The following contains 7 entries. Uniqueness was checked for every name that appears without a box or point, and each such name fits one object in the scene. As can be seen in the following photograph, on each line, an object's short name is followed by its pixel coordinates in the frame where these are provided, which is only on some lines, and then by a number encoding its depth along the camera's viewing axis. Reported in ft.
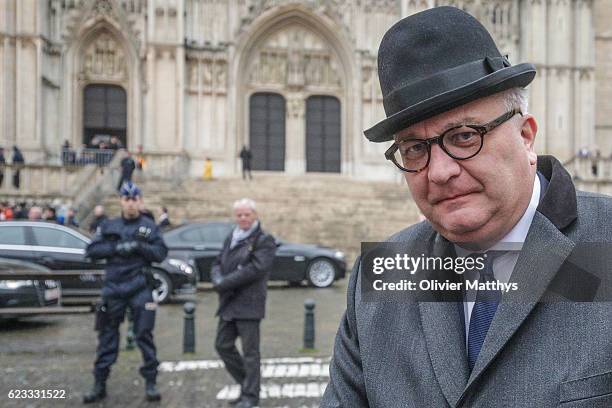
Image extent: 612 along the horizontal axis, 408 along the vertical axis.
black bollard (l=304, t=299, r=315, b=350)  28.62
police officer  21.91
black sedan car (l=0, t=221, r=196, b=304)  39.34
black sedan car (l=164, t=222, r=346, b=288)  48.49
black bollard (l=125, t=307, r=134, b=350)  29.12
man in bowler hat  5.17
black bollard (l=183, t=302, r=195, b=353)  27.96
